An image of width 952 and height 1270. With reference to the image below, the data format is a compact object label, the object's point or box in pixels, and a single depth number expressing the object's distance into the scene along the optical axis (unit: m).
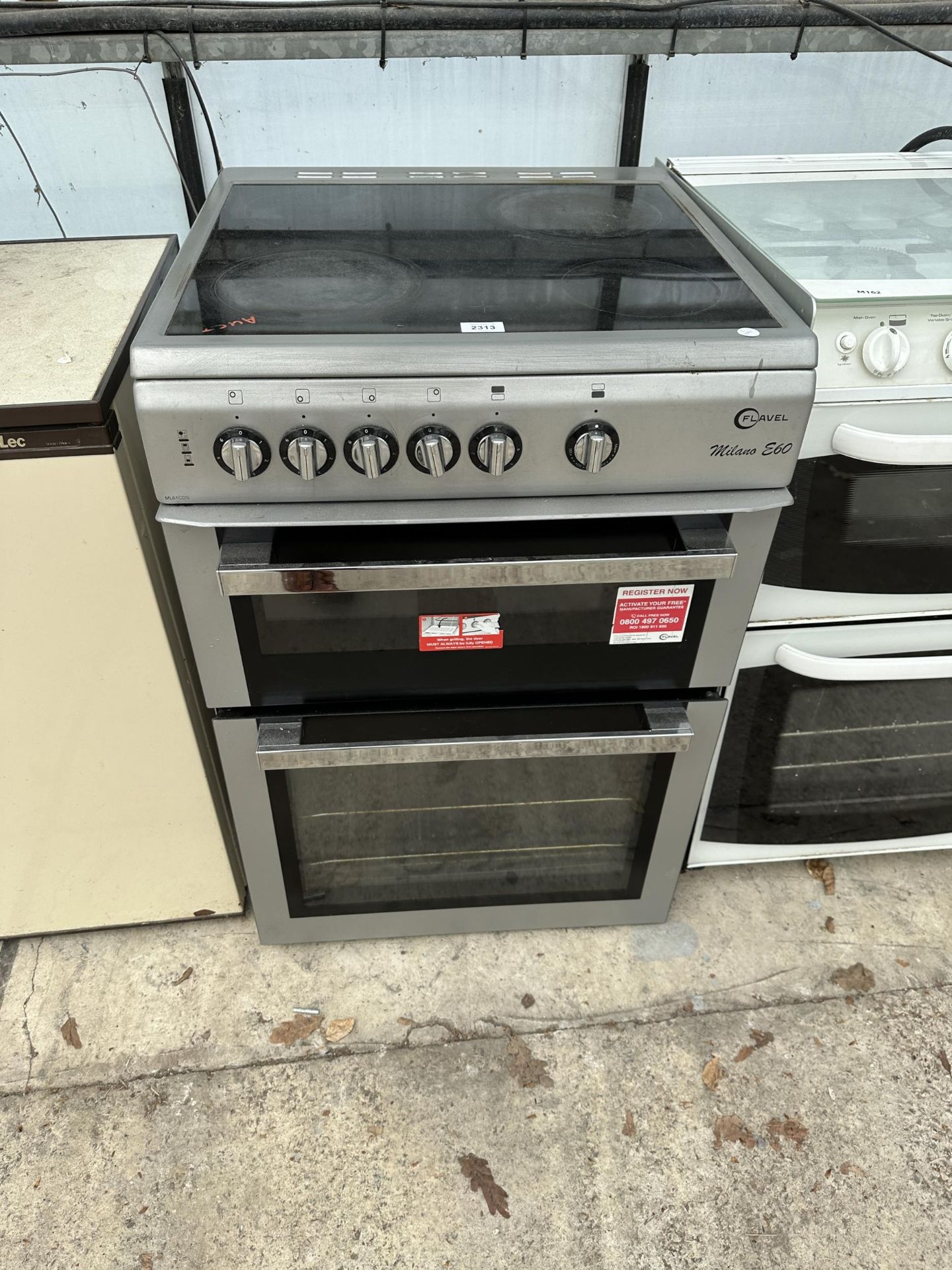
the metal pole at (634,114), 1.80
